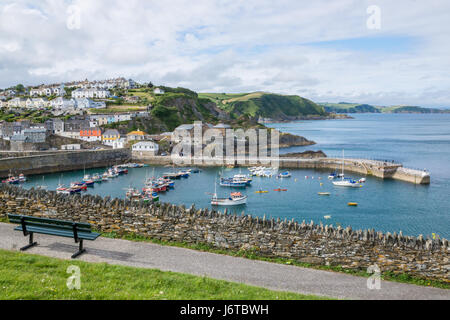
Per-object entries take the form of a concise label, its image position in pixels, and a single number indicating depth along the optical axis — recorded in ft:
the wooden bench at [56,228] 32.45
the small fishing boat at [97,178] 185.18
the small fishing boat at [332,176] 193.98
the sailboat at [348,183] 171.94
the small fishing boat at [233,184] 175.94
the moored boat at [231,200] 134.55
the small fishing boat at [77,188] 158.28
